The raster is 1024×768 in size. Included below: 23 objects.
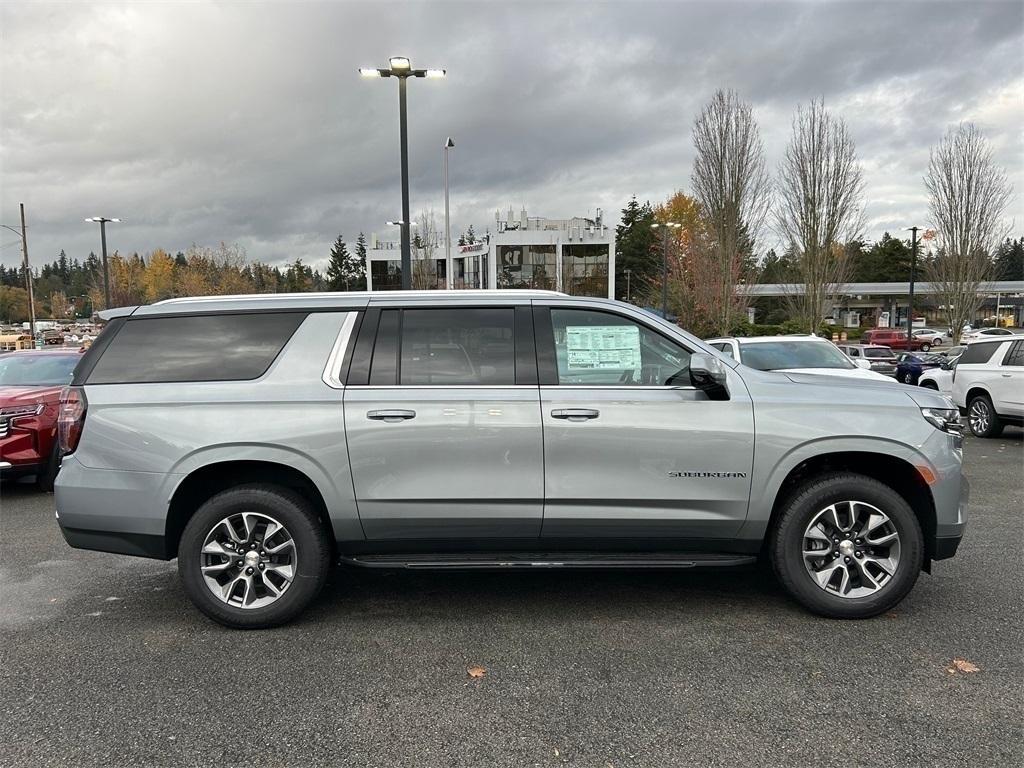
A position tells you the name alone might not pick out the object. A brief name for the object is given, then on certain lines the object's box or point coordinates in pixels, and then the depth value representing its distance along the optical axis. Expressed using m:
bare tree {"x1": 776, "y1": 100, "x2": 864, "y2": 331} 31.14
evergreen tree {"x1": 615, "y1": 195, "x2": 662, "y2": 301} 64.75
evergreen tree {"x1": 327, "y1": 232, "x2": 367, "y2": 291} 92.38
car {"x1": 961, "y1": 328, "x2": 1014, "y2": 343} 33.86
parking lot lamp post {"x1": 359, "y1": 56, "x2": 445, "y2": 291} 12.40
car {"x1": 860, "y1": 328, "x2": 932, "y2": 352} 46.85
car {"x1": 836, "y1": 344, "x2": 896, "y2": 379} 24.47
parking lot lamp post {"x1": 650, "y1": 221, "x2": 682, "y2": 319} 29.84
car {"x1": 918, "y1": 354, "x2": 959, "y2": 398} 13.79
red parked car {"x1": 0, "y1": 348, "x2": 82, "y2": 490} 7.27
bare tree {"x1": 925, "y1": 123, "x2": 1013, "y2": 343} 31.41
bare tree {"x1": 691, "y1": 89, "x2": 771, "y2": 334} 31.27
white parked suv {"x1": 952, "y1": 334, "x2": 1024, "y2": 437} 10.74
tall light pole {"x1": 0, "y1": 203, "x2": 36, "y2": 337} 40.38
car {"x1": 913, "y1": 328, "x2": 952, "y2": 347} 49.44
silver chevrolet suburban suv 3.90
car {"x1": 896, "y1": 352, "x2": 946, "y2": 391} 21.89
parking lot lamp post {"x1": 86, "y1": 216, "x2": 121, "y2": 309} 33.00
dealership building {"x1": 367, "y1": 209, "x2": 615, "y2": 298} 49.91
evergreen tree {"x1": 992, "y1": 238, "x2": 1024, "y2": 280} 77.50
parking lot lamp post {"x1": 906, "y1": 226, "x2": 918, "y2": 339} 35.62
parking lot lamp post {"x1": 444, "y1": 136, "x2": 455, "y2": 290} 20.62
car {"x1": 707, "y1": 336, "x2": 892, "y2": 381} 10.41
